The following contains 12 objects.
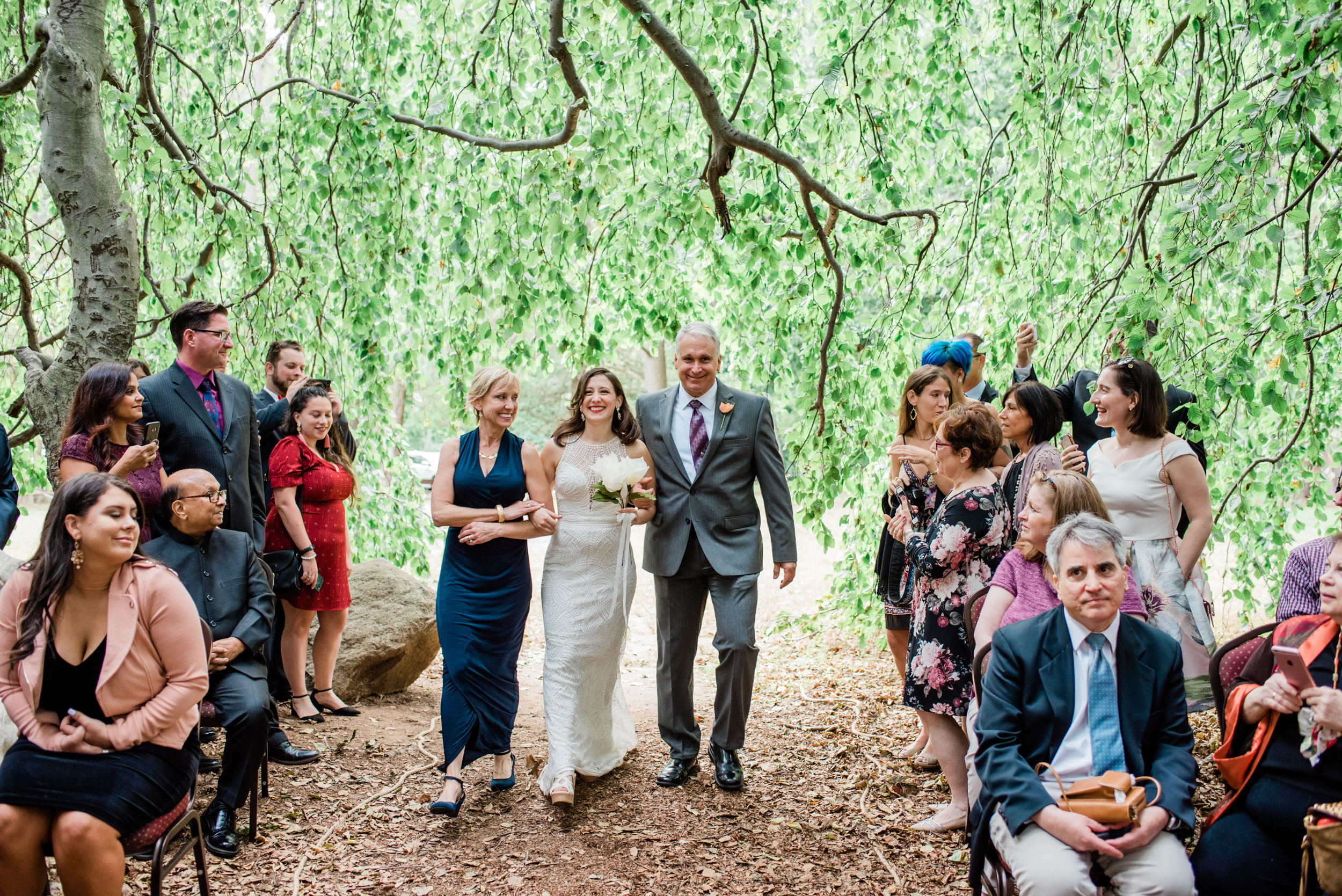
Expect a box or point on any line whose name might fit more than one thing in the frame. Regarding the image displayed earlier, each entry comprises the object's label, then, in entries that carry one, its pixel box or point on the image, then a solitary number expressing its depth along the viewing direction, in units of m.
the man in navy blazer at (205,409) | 3.34
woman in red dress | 4.07
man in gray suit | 3.53
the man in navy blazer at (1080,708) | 2.06
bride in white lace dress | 3.46
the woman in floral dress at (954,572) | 2.95
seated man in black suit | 2.90
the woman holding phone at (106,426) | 2.97
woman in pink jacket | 2.15
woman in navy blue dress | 3.39
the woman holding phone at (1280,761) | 1.97
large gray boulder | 4.50
